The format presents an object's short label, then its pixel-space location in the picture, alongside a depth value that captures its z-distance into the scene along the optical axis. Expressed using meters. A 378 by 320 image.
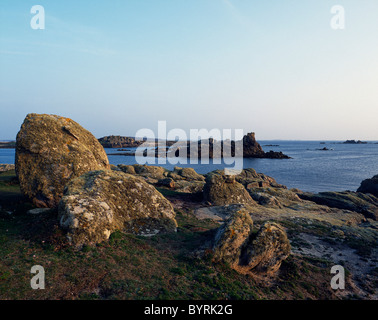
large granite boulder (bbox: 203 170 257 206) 27.39
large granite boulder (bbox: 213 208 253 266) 12.31
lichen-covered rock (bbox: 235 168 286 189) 39.46
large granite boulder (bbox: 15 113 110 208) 18.23
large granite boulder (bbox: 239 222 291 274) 12.55
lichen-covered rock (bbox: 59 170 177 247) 11.98
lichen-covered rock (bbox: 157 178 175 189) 34.02
